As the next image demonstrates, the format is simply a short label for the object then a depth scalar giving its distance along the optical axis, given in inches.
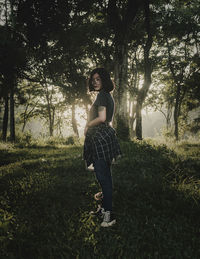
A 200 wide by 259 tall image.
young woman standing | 107.7
